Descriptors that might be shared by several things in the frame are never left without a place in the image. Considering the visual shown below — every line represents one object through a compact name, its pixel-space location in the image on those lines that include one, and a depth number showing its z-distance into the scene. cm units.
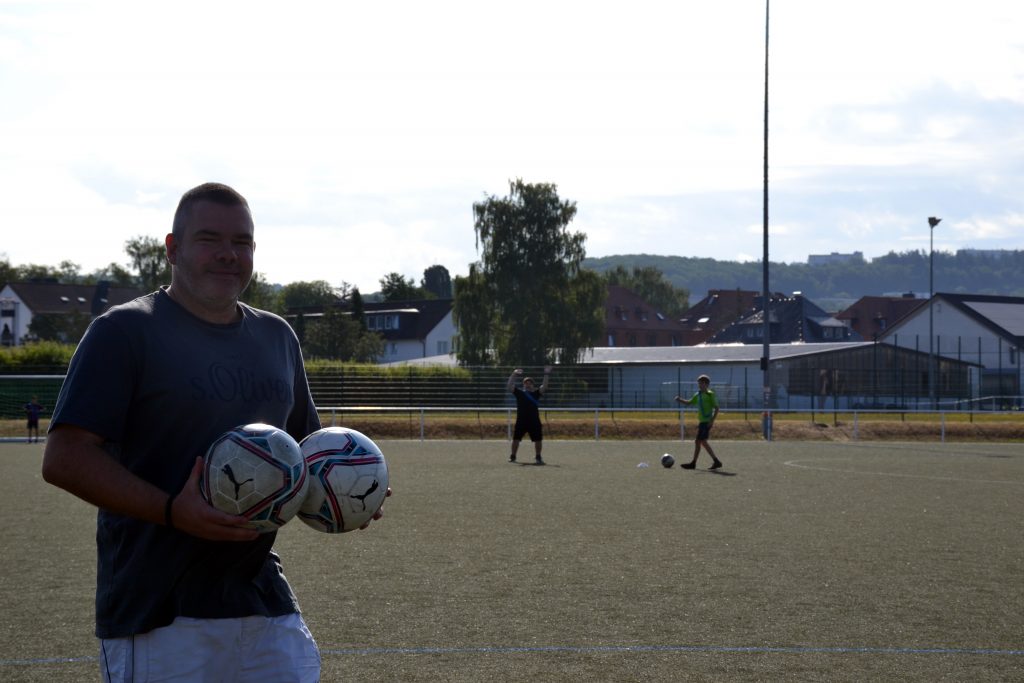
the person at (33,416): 3475
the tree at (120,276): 11262
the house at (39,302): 10575
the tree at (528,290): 6612
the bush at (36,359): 4956
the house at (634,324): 12506
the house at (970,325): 7816
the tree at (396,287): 13050
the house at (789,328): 11481
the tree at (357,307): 9912
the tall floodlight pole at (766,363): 3722
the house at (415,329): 10625
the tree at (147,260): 11112
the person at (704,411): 2423
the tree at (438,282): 17250
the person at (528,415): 2606
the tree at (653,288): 15612
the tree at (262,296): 10649
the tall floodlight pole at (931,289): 5256
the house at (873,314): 14100
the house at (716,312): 14262
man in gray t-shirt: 342
